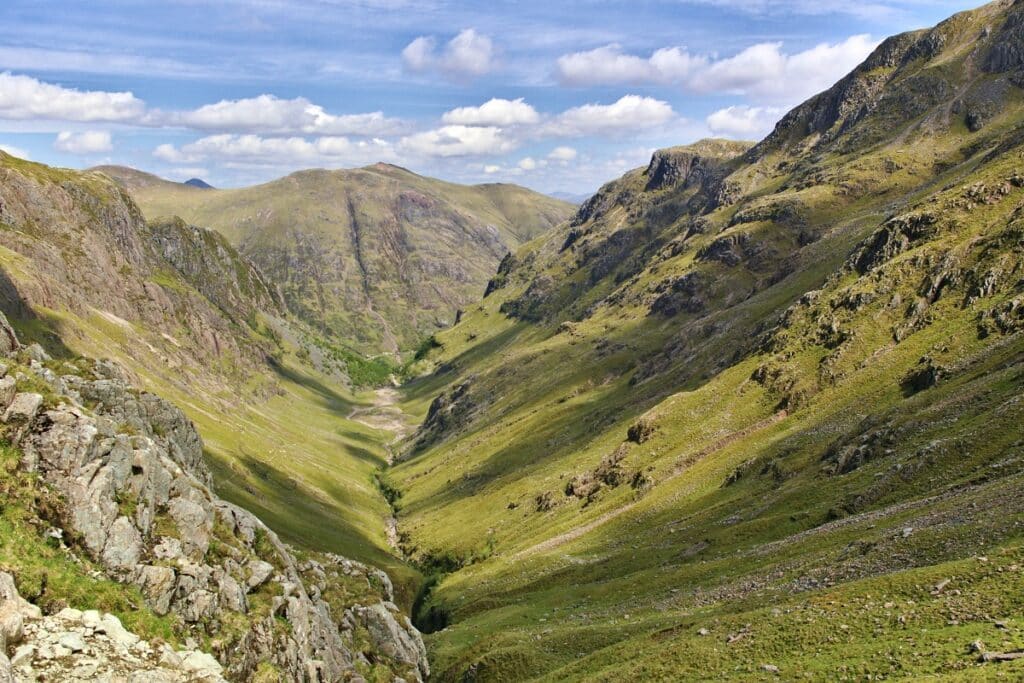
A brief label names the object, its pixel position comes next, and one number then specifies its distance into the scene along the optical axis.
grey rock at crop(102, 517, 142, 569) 35.19
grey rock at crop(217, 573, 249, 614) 40.59
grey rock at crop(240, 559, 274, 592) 45.14
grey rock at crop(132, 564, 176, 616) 35.47
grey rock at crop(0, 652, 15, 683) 23.17
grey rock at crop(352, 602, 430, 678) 64.36
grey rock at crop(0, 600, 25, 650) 25.12
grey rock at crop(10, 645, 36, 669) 24.94
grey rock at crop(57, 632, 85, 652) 26.77
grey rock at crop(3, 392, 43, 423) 35.16
